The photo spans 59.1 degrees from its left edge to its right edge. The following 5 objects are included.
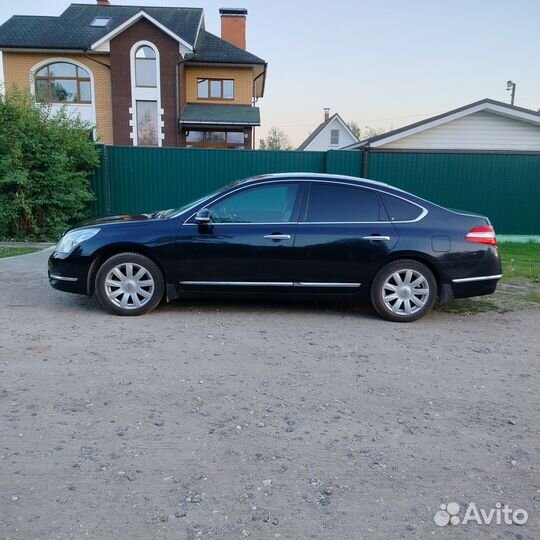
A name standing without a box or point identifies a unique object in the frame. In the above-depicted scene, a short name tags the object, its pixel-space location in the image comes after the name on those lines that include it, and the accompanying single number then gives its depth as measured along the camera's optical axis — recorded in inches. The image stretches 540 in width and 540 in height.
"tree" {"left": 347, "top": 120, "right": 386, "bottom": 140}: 2700.8
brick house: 937.5
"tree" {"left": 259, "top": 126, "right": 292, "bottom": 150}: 2590.6
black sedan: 211.0
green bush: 402.6
